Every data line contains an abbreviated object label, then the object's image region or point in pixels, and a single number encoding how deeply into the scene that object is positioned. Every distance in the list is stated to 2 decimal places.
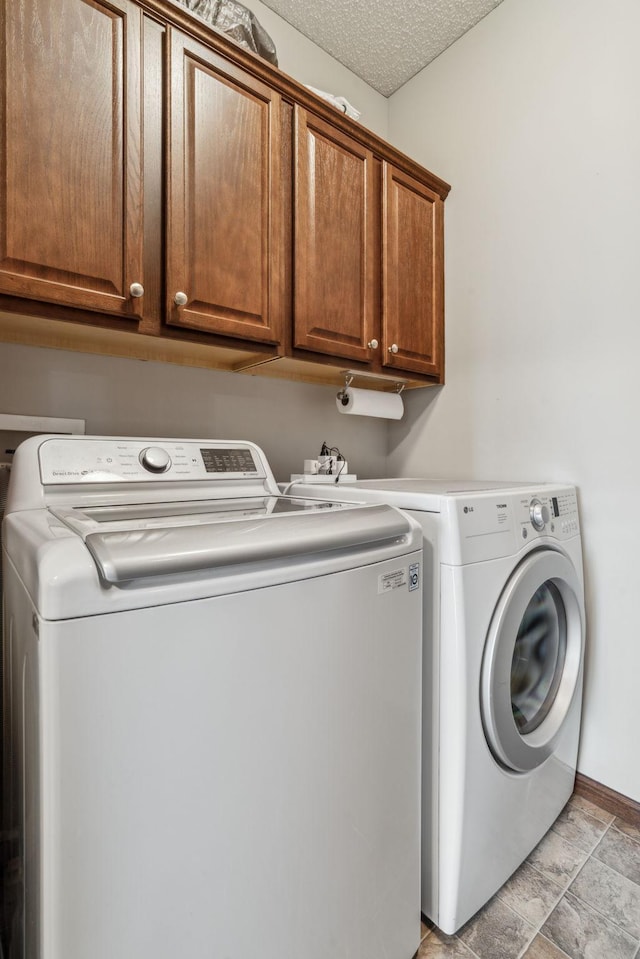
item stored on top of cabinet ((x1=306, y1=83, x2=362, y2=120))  1.62
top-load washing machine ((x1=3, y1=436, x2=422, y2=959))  0.60
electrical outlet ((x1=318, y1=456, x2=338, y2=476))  1.75
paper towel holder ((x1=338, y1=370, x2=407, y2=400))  1.79
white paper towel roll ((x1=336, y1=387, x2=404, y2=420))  1.88
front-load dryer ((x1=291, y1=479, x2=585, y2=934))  1.08
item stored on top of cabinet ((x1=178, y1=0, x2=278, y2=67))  1.37
